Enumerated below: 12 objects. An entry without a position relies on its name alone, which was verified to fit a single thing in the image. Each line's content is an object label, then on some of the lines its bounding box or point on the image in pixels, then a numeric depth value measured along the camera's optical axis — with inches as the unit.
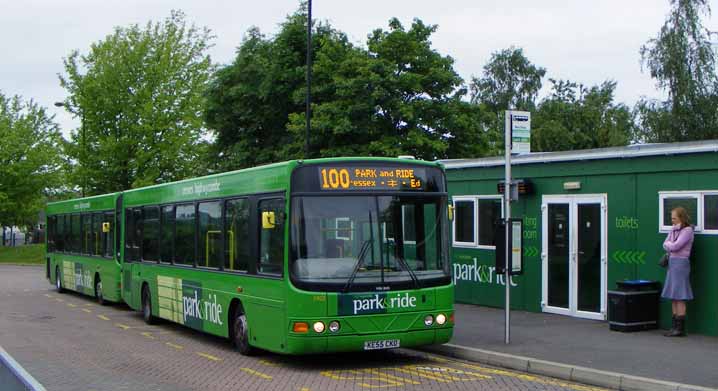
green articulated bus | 443.2
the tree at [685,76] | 1994.3
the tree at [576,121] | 2551.7
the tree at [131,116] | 1889.8
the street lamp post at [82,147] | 1895.9
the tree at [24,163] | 2340.1
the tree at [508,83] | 2753.4
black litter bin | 561.3
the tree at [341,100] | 1307.8
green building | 551.2
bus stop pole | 503.2
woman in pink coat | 532.4
